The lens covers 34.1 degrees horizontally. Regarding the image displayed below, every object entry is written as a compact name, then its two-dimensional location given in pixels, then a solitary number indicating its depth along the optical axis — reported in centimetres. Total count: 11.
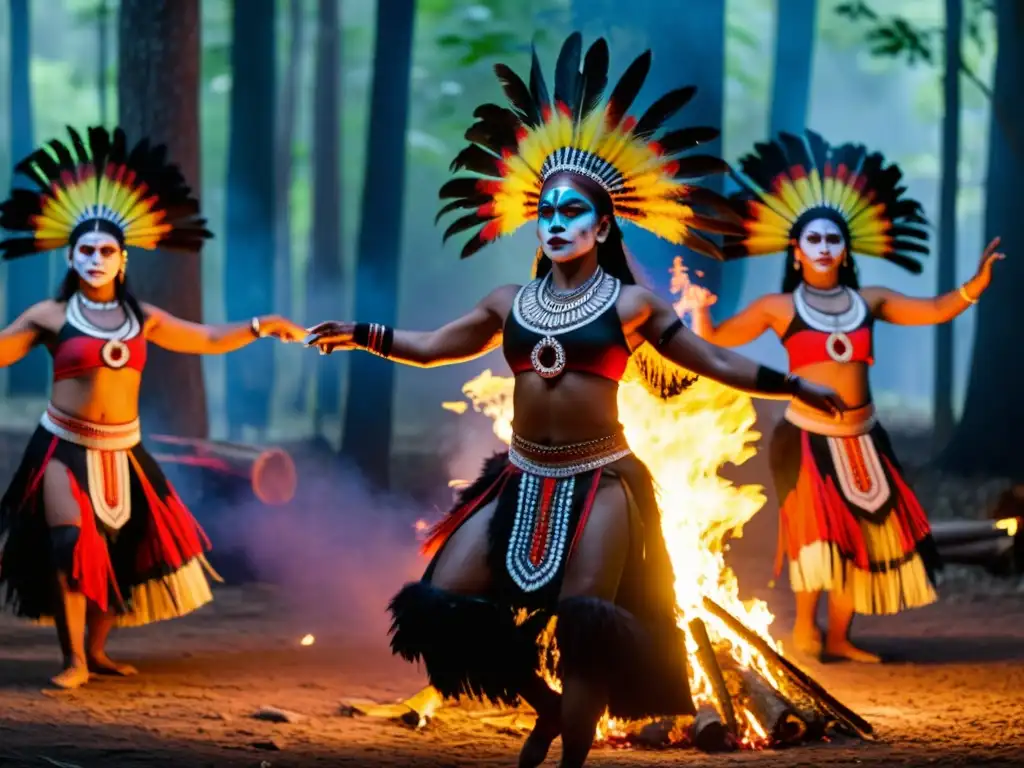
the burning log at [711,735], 630
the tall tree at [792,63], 1855
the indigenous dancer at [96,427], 727
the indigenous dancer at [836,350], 796
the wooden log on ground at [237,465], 1114
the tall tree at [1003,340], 1477
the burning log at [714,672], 639
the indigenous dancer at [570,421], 539
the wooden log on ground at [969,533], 1099
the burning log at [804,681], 643
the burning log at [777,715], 640
